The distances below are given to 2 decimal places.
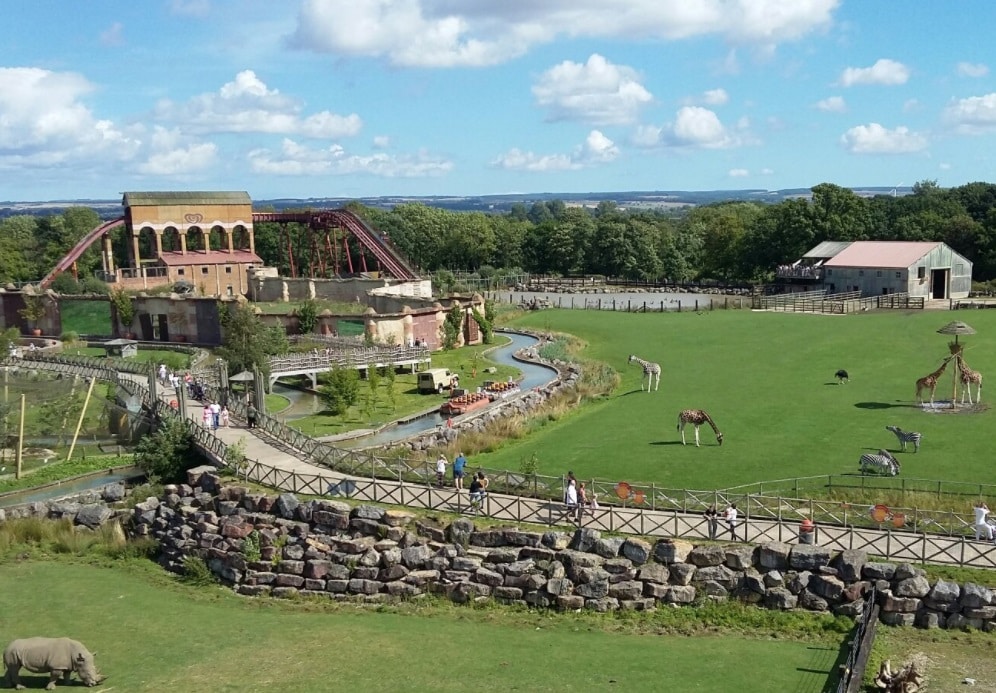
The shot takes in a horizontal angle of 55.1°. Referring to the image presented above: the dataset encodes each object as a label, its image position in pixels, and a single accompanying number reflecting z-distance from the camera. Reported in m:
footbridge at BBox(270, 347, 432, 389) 49.53
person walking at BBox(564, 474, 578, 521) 25.22
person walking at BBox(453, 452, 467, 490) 27.64
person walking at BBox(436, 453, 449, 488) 28.28
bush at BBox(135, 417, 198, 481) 33.31
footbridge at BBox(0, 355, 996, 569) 22.88
